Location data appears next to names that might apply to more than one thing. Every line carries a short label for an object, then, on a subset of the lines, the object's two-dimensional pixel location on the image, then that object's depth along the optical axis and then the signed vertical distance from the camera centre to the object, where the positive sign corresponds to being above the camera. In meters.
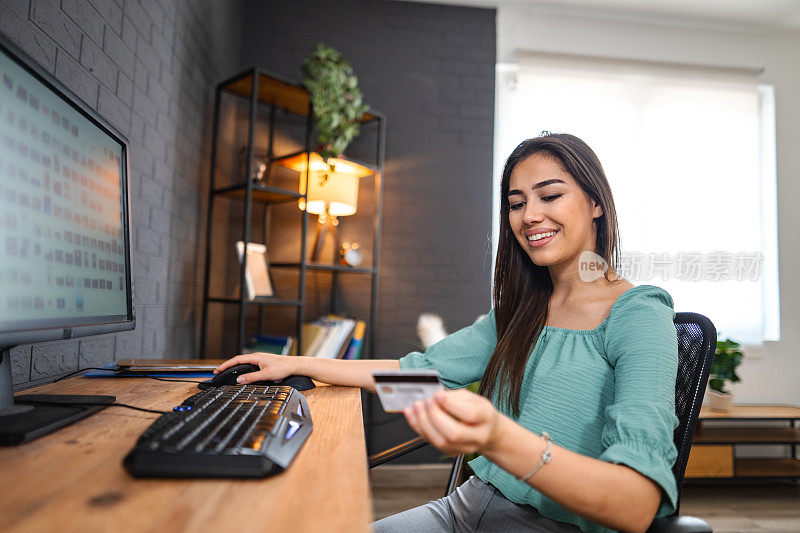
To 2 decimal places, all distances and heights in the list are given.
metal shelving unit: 2.20 +0.49
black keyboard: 0.49 -0.17
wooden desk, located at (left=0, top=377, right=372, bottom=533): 0.39 -0.19
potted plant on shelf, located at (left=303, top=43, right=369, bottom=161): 2.40 +0.91
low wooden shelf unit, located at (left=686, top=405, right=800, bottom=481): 2.76 -0.78
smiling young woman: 0.64 -0.15
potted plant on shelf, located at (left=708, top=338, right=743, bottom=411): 2.89 -0.41
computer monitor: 0.61 +0.09
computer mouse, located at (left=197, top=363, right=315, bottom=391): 1.02 -0.20
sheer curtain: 3.31 +0.91
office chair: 0.85 -0.13
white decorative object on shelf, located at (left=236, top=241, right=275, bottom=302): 2.23 +0.06
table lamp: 2.57 +0.54
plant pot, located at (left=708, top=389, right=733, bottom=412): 2.89 -0.57
